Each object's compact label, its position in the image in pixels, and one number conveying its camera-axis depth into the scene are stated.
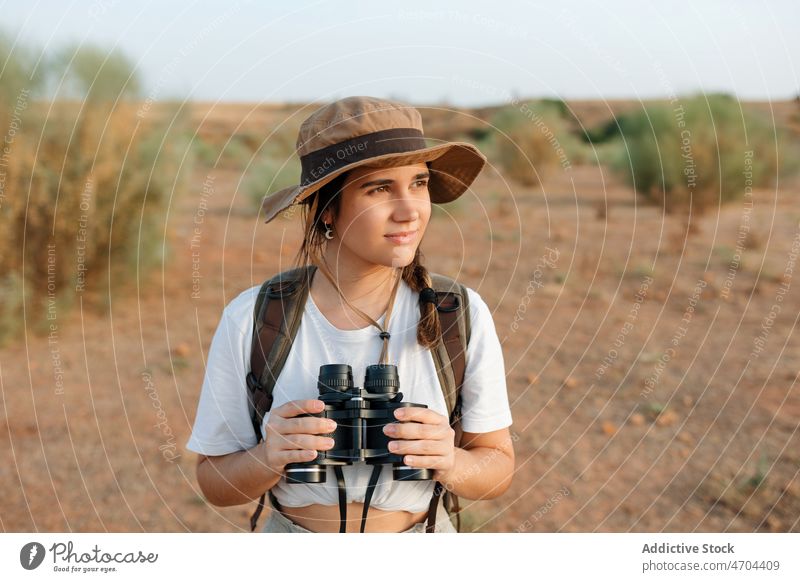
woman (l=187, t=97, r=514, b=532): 2.24
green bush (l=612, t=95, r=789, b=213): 12.84
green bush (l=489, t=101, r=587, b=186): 16.57
